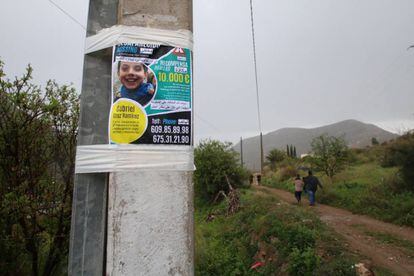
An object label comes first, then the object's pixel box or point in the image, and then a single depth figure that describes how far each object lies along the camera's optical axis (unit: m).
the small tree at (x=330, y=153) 16.56
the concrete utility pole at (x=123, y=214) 1.49
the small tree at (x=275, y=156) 37.28
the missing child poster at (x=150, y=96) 1.57
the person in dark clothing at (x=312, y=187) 13.69
